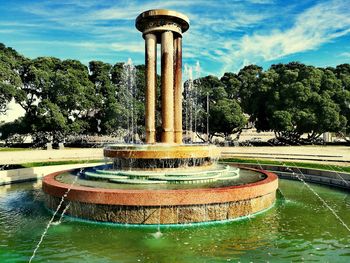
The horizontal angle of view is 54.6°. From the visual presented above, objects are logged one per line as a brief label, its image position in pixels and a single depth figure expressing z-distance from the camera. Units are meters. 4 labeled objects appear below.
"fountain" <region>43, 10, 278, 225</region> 10.76
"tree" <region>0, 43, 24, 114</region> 40.09
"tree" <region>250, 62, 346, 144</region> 42.94
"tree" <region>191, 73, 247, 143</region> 47.94
